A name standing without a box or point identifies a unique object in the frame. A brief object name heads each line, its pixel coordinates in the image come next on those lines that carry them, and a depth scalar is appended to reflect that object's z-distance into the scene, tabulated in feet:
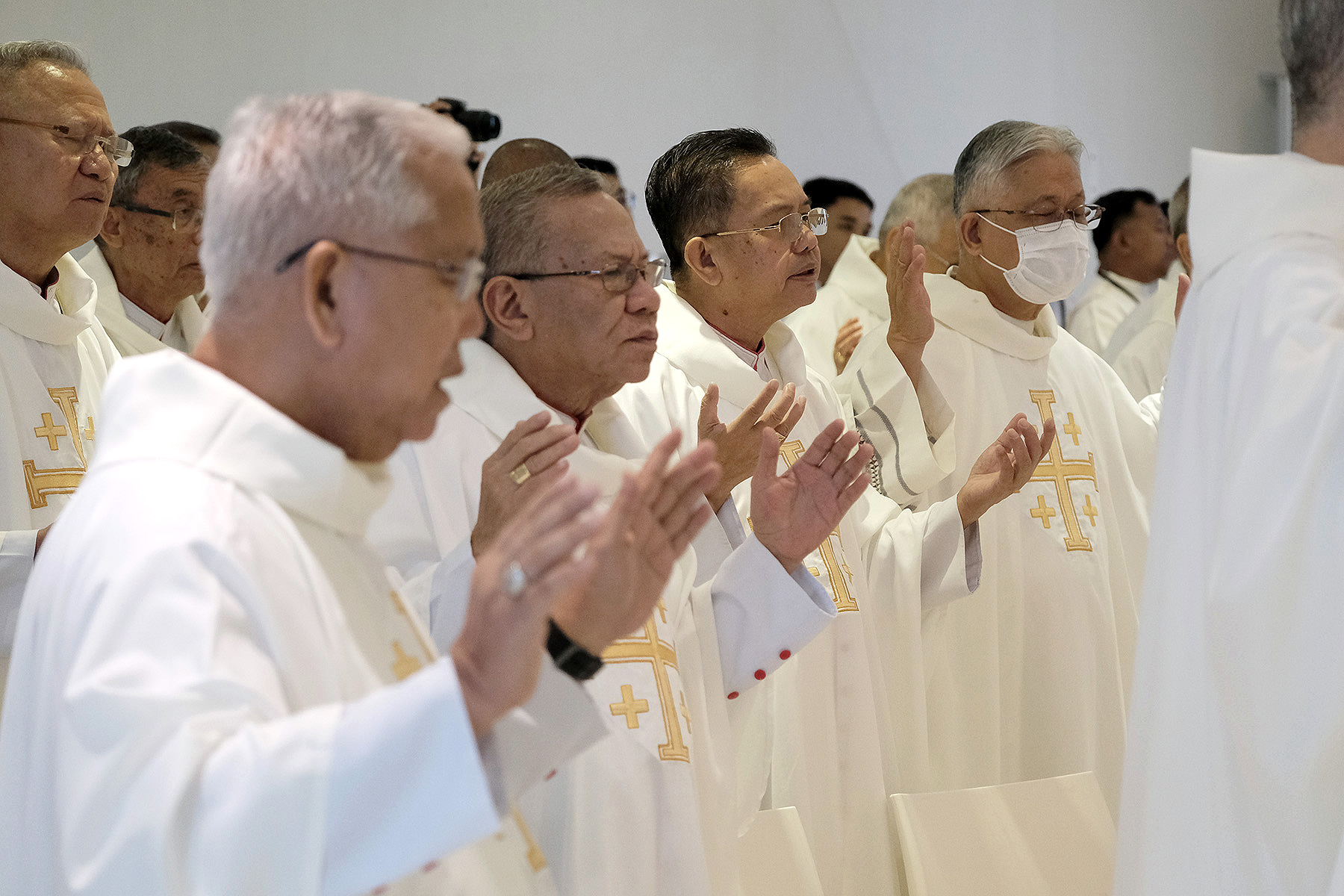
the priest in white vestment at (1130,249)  27.66
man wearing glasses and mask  14.49
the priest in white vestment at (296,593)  4.87
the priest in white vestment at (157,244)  14.75
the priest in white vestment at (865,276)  19.56
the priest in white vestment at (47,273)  11.37
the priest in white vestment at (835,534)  12.80
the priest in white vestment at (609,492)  8.86
